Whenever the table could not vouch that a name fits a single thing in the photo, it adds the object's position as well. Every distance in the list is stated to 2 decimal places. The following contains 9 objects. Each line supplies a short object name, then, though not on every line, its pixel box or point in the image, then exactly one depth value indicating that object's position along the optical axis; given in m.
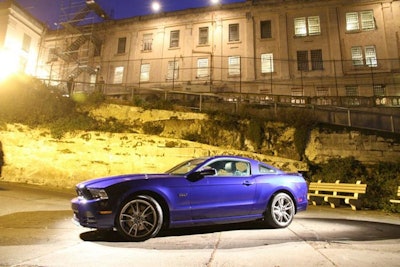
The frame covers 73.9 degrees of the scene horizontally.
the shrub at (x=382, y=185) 9.20
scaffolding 28.59
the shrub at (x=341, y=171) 10.52
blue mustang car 4.37
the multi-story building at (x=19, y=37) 27.23
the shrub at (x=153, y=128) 12.28
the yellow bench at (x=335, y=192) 9.01
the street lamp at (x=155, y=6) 28.64
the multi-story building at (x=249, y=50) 23.11
